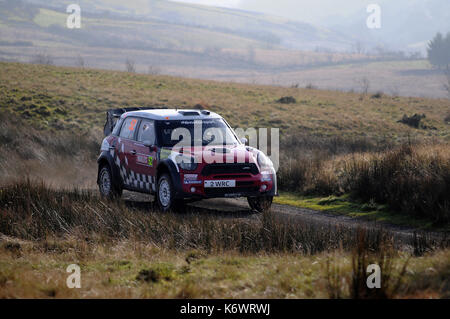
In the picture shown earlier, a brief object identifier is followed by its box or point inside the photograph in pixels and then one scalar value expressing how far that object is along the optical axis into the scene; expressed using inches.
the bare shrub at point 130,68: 3235.2
